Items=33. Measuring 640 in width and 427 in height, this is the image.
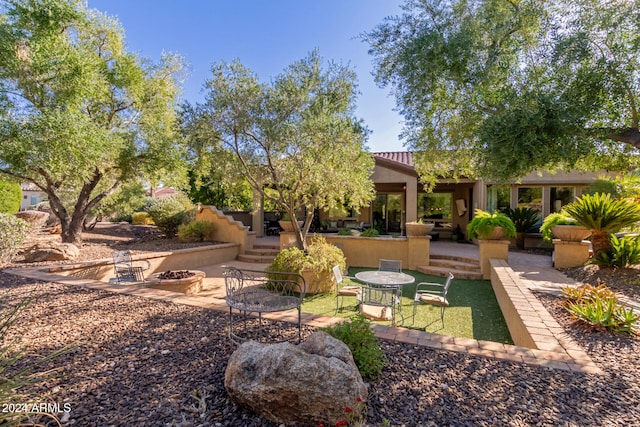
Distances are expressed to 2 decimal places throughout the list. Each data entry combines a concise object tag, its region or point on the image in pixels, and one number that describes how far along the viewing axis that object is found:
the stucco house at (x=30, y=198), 37.85
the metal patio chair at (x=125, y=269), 7.88
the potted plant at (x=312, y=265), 7.69
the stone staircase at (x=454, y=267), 9.19
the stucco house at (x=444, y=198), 13.33
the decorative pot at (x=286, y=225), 11.37
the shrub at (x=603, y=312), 4.02
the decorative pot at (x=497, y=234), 9.05
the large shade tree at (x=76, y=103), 7.79
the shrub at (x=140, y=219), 20.81
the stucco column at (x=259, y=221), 15.59
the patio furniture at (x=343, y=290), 6.56
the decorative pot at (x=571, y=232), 8.05
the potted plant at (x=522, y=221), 12.66
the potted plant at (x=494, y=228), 9.05
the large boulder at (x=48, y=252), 8.16
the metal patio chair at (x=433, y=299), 5.68
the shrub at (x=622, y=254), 6.97
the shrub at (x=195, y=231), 12.34
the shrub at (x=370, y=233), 11.30
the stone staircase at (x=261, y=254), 11.77
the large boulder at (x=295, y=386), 2.33
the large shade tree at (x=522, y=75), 4.36
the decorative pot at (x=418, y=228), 10.06
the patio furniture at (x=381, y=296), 5.39
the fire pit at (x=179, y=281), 6.97
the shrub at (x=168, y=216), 13.14
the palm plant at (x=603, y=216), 7.02
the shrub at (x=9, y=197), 14.71
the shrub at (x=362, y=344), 2.94
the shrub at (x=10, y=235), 7.62
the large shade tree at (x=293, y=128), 6.87
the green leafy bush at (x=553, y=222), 8.83
